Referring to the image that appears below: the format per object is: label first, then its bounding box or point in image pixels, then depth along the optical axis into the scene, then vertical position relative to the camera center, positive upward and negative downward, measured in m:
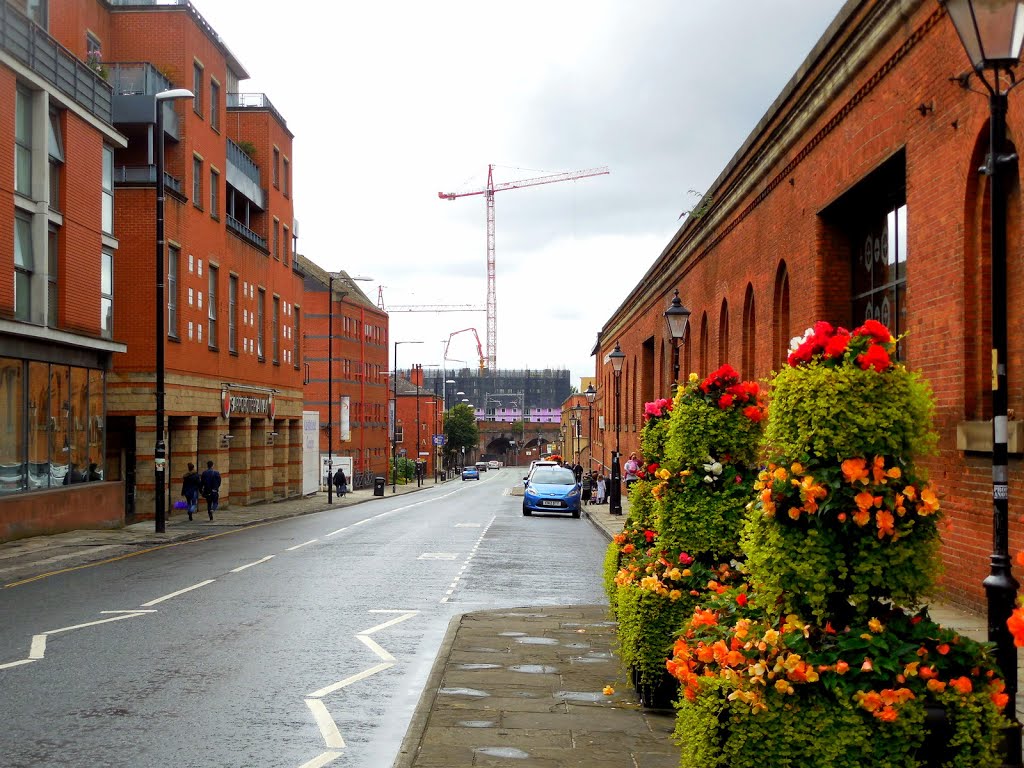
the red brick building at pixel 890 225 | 11.95 +2.88
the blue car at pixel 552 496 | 39.28 -2.82
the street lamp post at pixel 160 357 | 27.17 +1.53
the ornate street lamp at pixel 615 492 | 39.31 -2.70
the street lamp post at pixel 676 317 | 19.12 +1.73
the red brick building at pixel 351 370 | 83.94 +3.84
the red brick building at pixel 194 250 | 34.12 +5.98
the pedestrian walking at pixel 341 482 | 60.97 -3.62
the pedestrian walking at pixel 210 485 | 34.34 -2.13
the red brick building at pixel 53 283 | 24.33 +3.23
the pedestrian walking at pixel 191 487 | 32.94 -2.07
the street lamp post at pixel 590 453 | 78.11 -2.70
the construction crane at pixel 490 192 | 198.75 +40.33
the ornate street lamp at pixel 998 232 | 5.84 +1.07
